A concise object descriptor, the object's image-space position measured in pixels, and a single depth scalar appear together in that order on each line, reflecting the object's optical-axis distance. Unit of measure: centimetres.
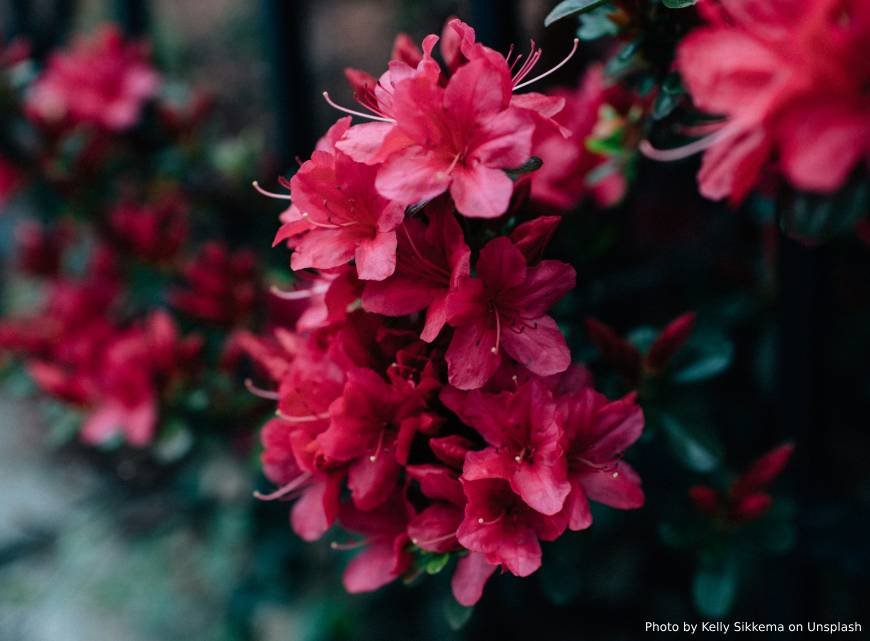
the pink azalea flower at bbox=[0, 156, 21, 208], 68
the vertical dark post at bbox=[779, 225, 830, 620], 44
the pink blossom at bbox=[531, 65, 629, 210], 46
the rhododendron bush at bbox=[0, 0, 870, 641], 32
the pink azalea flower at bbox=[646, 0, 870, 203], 26
